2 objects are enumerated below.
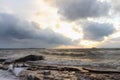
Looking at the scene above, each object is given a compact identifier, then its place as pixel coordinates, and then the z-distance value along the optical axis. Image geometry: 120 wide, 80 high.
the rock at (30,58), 14.13
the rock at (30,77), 6.09
